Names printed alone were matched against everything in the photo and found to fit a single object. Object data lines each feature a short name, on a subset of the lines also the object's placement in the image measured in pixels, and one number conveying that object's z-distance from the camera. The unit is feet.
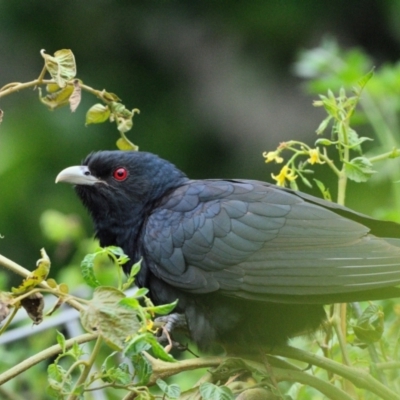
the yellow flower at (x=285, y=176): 21.25
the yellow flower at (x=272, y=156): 21.21
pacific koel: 21.29
